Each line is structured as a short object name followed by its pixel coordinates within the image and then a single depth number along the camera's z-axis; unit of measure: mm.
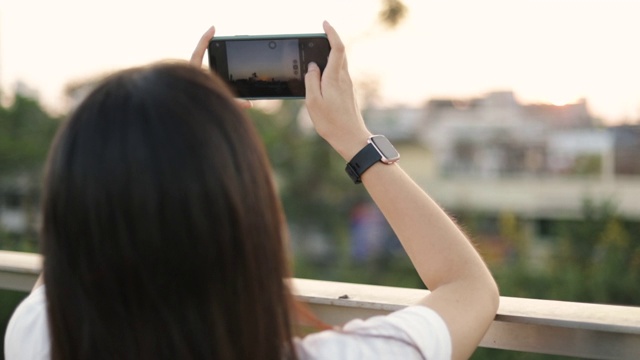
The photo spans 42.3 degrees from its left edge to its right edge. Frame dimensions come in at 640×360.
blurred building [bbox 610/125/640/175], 16609
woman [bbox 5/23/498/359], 678
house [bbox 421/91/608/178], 23984
